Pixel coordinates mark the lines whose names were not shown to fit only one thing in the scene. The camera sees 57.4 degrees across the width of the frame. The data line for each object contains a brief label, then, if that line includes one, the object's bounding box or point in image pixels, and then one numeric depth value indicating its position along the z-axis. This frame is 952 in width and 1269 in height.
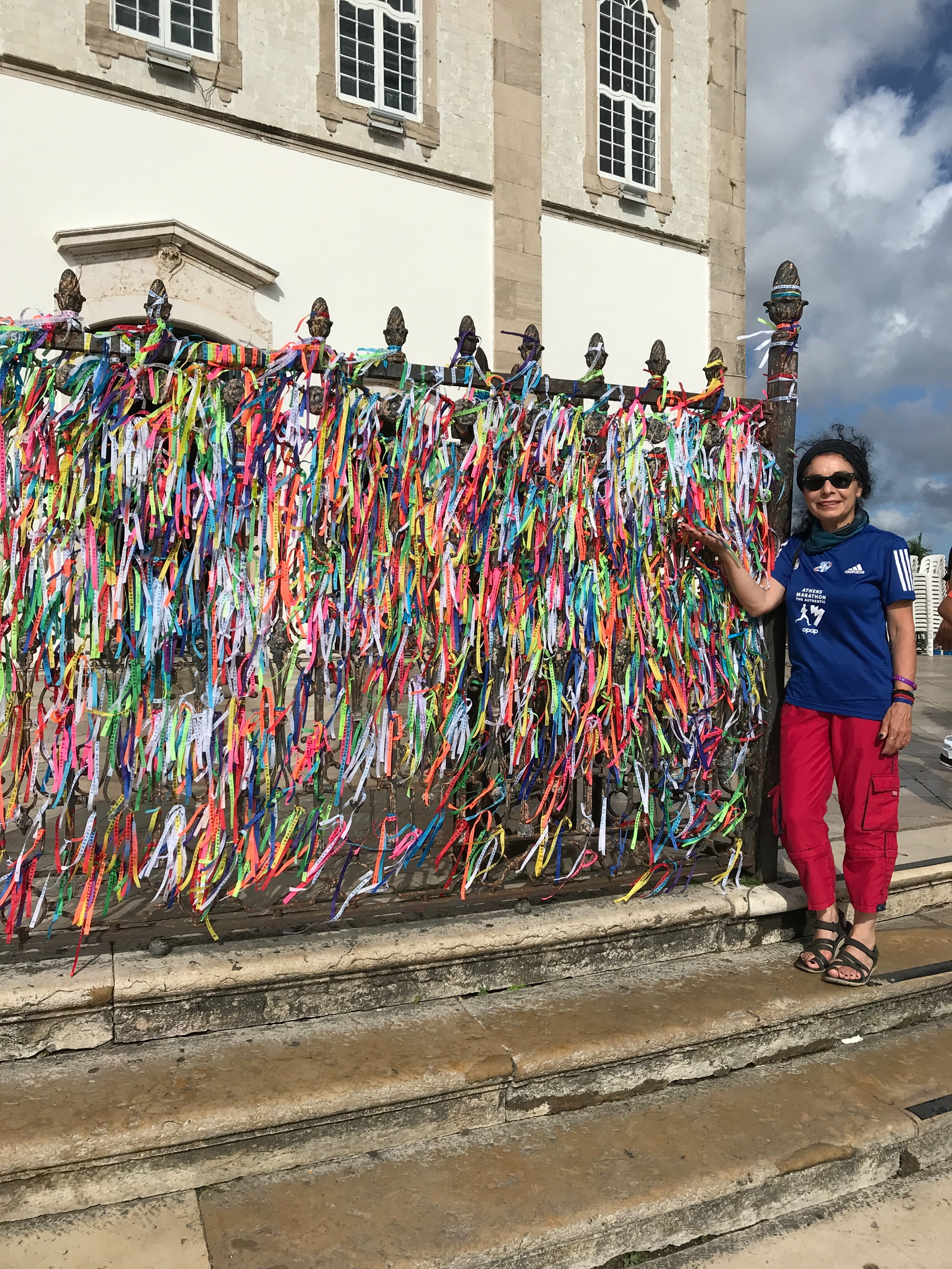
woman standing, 3.07
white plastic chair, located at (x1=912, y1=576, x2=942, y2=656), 16.83
